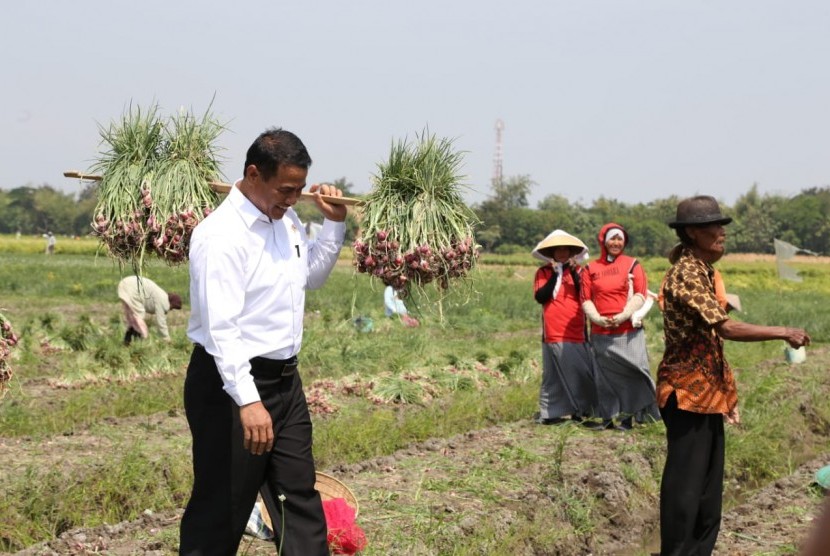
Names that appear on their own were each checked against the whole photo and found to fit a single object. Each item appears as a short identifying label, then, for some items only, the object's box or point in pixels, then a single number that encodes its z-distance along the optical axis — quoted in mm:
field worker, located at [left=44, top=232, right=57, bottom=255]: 49188
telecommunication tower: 108712
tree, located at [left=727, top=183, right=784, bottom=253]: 69438
